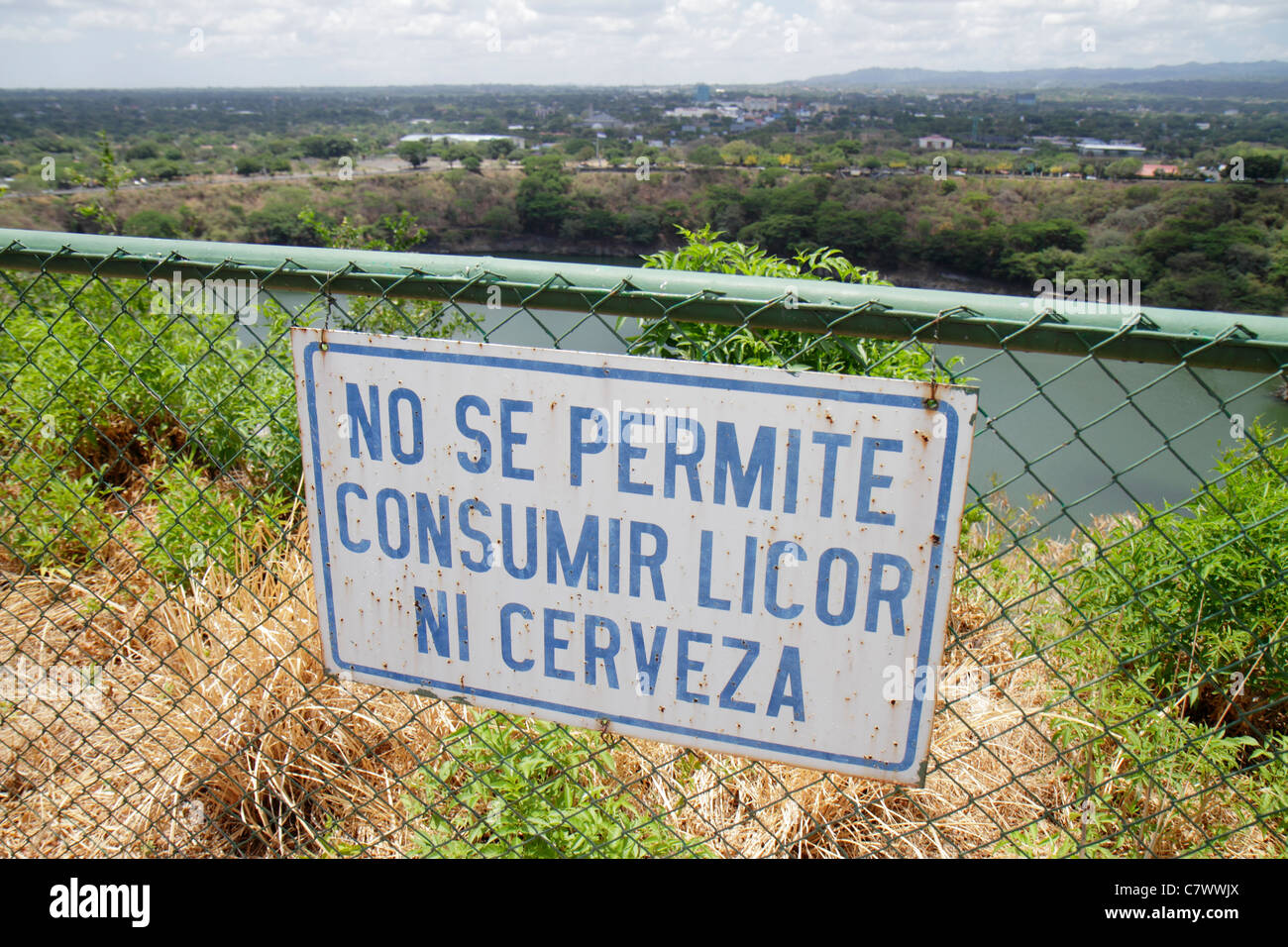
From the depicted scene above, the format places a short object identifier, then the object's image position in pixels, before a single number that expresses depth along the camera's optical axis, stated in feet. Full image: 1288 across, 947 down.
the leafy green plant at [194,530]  11.27
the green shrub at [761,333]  9.60
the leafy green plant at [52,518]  11.96
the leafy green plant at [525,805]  6.75
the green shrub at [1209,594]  8.82
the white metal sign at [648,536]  4.63
